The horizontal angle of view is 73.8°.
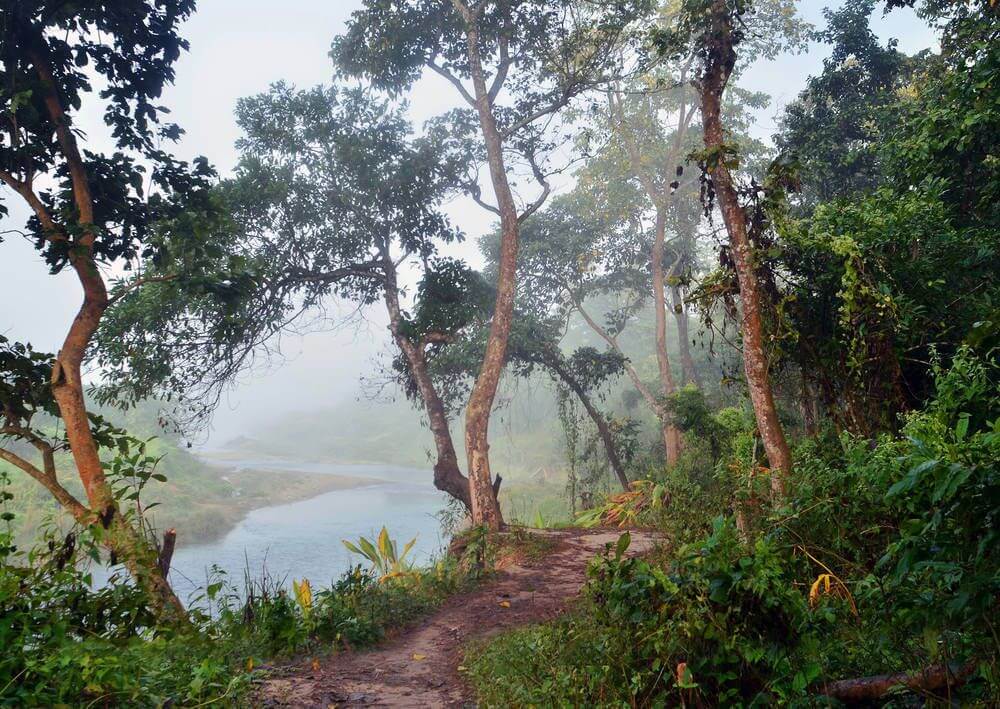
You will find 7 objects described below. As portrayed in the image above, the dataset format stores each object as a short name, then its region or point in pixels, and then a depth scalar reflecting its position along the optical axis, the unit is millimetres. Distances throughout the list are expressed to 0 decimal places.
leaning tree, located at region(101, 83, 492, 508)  13789
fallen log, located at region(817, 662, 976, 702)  3151
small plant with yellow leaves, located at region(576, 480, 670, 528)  13828
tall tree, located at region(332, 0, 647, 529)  13508
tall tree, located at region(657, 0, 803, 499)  6969
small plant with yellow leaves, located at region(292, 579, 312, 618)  7625
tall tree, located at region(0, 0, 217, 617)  6934
